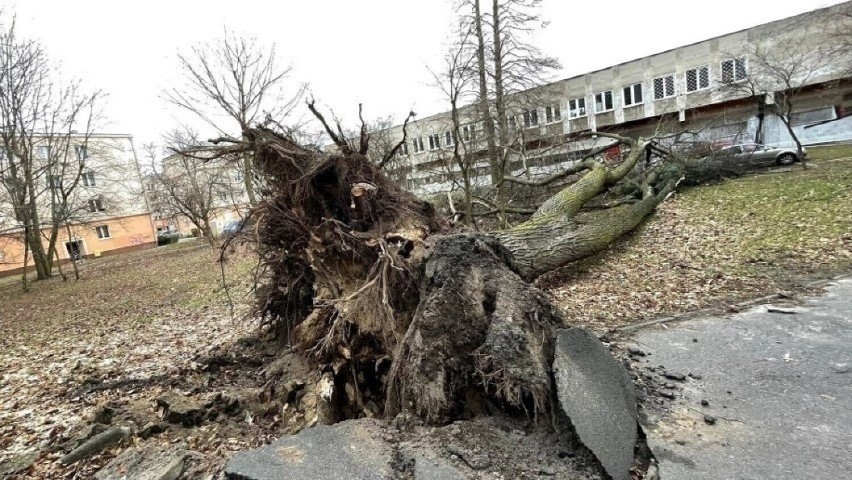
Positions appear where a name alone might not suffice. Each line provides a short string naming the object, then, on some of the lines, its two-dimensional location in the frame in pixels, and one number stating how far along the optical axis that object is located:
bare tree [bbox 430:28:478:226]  8.00
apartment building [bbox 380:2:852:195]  16.77
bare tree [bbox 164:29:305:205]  19.92
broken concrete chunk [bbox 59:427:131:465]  3.39
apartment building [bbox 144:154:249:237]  21.66
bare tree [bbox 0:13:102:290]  15.18
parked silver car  14.85
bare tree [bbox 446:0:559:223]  15.38
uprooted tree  3.23
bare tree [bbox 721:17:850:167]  20.22
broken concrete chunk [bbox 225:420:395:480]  2.62
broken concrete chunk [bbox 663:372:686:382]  3.76
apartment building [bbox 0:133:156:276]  27.51
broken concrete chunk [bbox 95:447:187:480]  2.99
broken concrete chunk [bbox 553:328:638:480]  2.69
